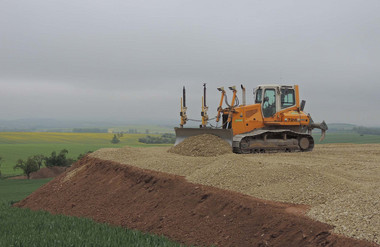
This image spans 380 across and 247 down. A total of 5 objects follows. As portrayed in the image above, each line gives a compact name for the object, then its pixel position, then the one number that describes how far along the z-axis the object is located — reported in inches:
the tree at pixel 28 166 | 1047.6
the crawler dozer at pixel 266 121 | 625.6
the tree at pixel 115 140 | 2119.6
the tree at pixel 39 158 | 1103.6
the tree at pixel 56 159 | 1084.5
